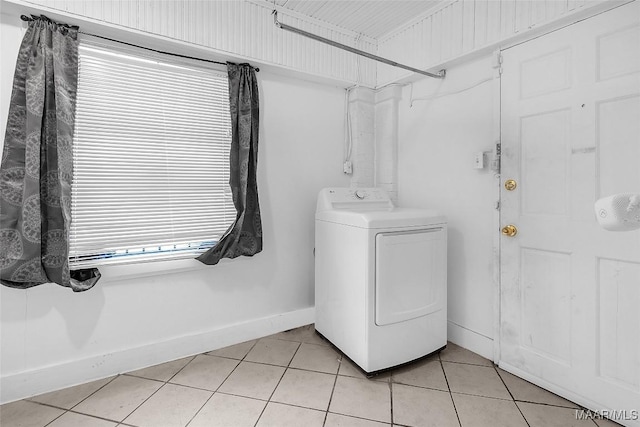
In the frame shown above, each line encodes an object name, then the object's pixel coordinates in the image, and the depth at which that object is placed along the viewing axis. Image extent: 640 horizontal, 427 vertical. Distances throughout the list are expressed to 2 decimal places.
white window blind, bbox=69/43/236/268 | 1.80
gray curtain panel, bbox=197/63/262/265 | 2.17
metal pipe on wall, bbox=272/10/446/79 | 1.67
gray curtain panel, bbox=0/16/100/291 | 1.58
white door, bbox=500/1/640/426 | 1.45
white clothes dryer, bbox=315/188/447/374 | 1.81
